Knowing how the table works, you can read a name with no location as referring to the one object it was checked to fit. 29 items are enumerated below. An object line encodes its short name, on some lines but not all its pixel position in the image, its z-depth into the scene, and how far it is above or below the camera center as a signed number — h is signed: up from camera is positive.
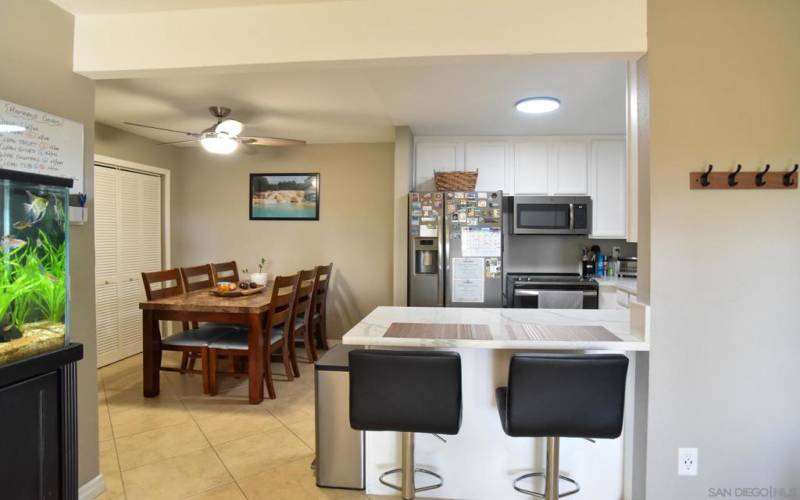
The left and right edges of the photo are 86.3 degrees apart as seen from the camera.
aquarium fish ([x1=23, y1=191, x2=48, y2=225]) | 1.21 +0.11
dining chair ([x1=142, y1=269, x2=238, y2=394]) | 3.33 -0.71
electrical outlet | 1.76 -0.87
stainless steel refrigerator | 3.73 +0.05
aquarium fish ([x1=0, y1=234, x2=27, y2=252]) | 1.13 +0.01
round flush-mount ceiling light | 3.16 +1.10
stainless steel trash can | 2.10 -0.92
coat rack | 1.71 +0.29
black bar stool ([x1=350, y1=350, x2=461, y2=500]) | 1.63 -0.55
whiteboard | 1.69 +0.44
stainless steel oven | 3.71 -0.38
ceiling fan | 3.27 +0.89
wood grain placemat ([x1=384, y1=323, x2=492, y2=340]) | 1.89 -0.38
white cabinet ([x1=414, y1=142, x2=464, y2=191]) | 4.19 +0.87
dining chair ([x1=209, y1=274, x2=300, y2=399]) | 3.27 -0.72
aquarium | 1.15 -0.05
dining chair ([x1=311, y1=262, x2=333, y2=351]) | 4.28 -0.60
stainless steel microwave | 3.96 +0.33
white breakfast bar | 1.94 -0.93
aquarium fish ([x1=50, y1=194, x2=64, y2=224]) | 1.29 +0.12
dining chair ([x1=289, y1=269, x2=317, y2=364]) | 3.72 -0.59
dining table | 3.17 -0.53
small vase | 4.32 -0.30
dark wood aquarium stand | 1.18 -0.53
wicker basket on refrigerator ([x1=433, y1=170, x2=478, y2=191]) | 3.85 +0.63
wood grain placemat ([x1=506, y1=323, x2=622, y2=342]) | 1.85 -0.37
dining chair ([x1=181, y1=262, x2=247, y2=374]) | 3.84 -0.33
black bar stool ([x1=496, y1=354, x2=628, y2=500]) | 1.58 -0.54
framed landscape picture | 4.85 +0.60
